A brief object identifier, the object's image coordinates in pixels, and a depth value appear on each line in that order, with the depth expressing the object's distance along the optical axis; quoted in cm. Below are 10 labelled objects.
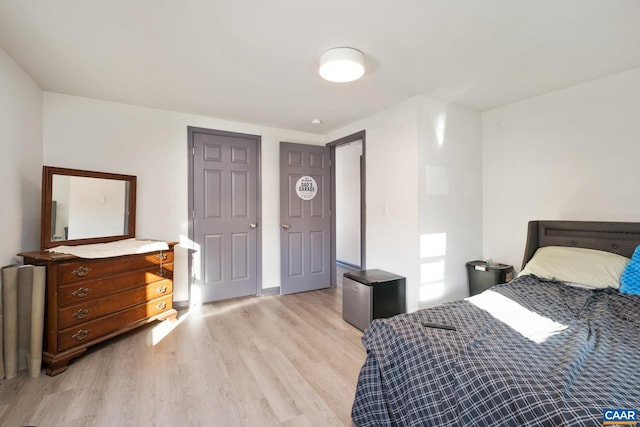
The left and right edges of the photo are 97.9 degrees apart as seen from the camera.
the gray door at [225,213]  339
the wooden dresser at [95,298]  200
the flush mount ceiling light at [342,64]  193
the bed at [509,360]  96
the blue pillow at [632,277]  189
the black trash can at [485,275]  283
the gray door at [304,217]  384
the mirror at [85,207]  234
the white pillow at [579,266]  205
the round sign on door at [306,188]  394
